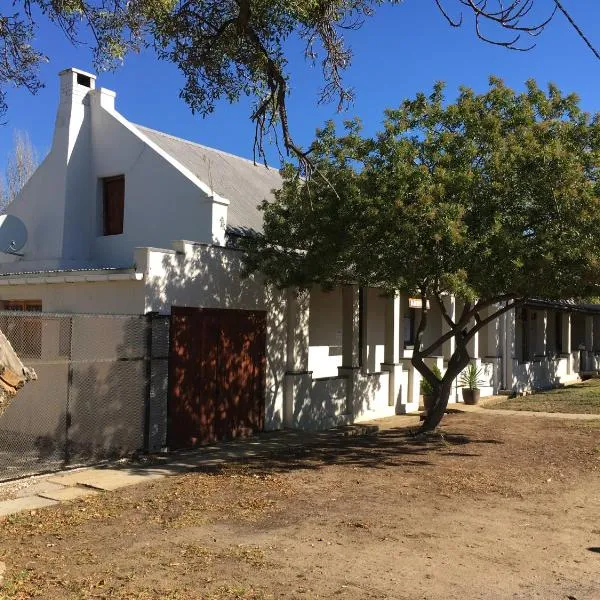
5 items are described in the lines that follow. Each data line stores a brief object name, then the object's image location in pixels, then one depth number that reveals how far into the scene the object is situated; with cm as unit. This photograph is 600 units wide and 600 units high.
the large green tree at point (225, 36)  883
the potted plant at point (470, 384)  1931
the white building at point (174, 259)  1203
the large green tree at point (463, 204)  1073
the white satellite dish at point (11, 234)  1534
